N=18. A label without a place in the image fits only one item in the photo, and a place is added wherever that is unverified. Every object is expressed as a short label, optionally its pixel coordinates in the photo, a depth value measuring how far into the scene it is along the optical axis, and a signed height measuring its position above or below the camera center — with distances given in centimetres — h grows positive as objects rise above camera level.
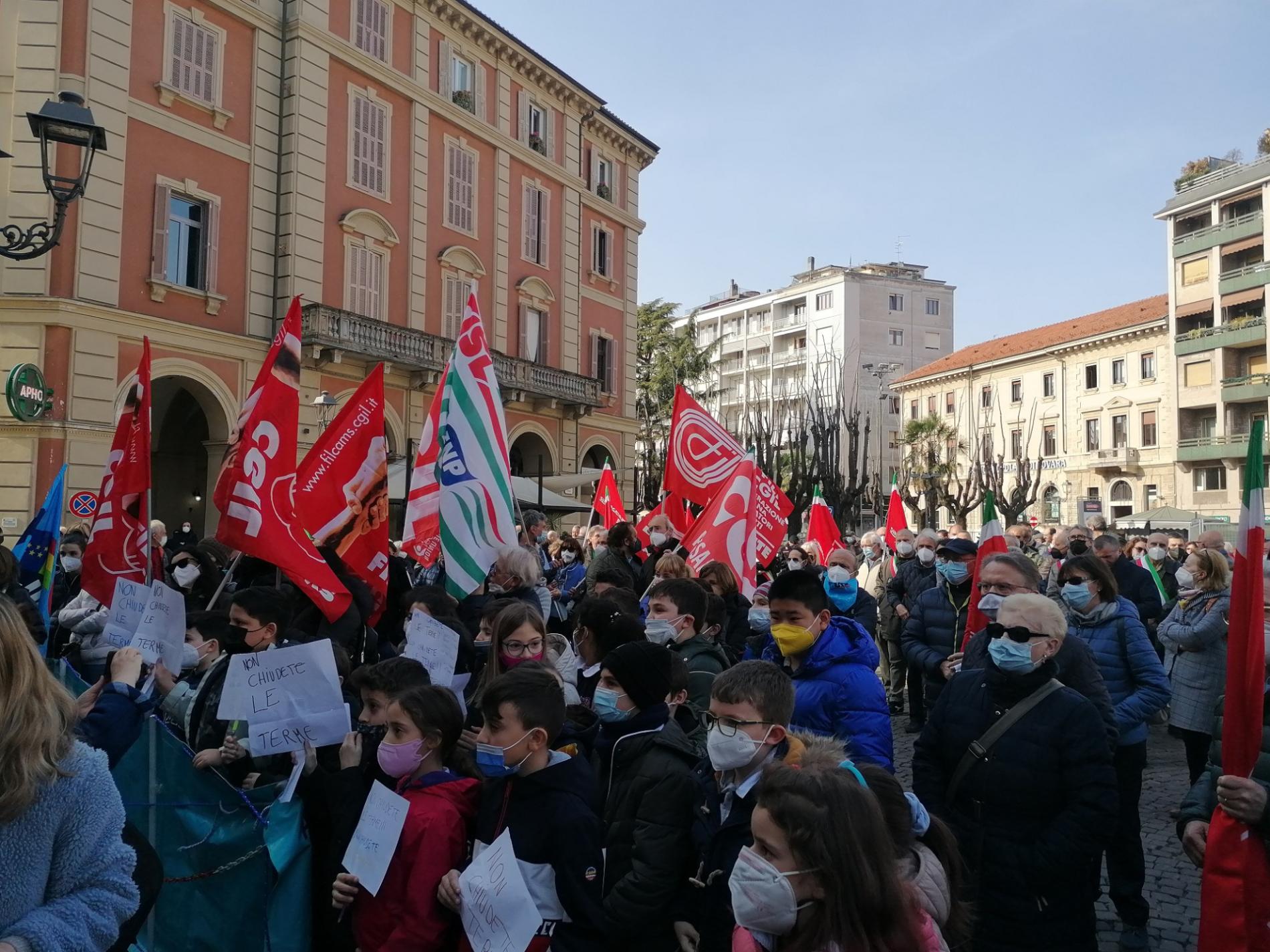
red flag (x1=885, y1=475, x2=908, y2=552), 1511 +4
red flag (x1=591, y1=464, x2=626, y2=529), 1468 +11
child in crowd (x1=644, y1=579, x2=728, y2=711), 493 -56
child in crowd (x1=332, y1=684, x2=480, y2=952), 348 -111
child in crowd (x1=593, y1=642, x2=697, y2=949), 316 -93
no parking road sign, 1392 -14
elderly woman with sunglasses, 349 -96
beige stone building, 5194 +635
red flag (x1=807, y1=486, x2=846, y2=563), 1333 -17
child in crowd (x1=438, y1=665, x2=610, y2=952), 328 -99
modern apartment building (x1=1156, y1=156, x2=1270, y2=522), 4662 +974
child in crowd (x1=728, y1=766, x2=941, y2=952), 214 -76
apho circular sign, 1734 +168
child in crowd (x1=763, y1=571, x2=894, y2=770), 392 -60
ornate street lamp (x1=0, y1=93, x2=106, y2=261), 695 +245
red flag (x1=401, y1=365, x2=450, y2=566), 721 -7
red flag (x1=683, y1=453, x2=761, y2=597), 848 -16
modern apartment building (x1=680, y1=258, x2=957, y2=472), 7400 +1396
